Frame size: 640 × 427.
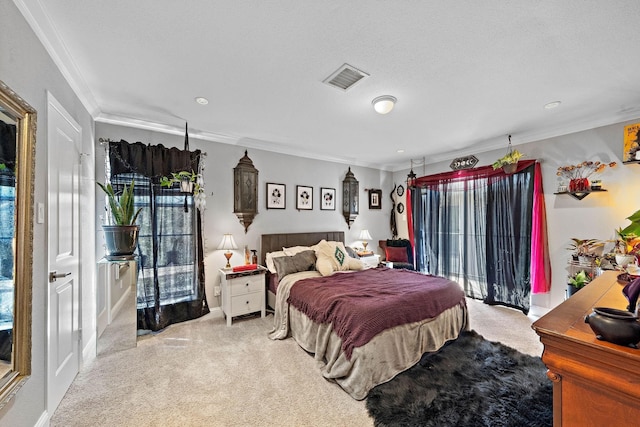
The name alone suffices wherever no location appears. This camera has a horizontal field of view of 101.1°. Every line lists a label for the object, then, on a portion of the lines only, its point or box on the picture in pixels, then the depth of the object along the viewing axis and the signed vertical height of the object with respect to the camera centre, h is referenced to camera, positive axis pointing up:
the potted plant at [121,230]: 2.56 -0.06
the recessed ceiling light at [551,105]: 2.69 +1.15
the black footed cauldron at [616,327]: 0.90 -0.40
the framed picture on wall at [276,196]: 4.21 +0.39
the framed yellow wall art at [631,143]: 2.80 +0.76
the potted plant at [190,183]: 3.23 +0.49
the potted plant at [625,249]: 2.01 -0.34
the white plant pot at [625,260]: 2.00 -0.36
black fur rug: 1.79 -1.37
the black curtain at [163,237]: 3.11 -0.18
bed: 2.17 -0.97
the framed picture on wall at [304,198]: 4.53 +0.38
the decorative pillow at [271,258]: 3.71 -0.56
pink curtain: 3.54 -0.42
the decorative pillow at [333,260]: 3.58 -0.59
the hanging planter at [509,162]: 3.61 +0.75
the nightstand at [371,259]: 4.65 -0.75
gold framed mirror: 1.25 -0.06
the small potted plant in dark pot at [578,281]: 3.02 -0.78
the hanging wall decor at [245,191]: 3.84 +0.44
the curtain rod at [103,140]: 2.98 +0.95
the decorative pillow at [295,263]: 3.50 -0.60
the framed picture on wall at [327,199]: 4.84 +0.38
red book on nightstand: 3.56 -0.65
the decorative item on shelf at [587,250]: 3.04 -0.43
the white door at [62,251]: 1.79 -0.20
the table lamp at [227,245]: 3.56 -0.32
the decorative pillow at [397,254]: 5.07 -0.71
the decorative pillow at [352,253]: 4.49 -0.59
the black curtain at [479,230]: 3.74 -0.23
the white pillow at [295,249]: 3.93 -0.46
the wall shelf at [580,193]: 3.06 +0.26
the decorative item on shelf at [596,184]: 3.05 +0.35
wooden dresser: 0.88 -0.58
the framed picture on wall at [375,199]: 5.58 +0.41
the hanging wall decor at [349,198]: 5.08 +0.40
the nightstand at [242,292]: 3.37 -0.94
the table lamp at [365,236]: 5.18 -0.35
